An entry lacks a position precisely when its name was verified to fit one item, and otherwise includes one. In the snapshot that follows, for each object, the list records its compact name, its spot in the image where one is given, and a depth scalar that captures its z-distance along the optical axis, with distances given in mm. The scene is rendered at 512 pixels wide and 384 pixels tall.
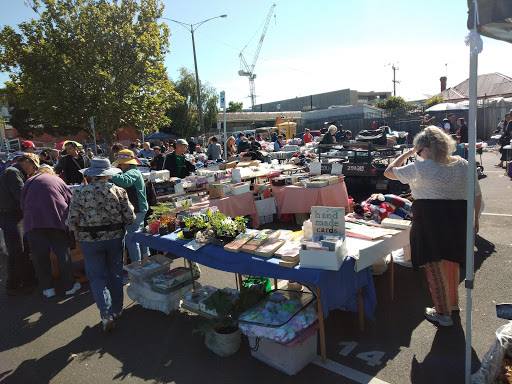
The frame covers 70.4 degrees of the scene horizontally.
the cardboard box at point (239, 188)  6426
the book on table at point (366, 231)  3285
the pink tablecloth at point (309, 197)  6547
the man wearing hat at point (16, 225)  4621
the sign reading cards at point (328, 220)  2973
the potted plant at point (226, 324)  2980
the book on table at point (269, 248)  2961
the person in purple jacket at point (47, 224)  4277
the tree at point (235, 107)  68638
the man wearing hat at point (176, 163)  6796
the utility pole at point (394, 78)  60556
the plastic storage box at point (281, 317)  2658
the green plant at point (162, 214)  4055
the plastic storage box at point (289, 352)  2703
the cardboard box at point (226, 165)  7898
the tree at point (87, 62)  13648
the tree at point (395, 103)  41000
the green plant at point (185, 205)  4748
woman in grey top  2990
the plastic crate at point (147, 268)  4008
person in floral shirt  3443
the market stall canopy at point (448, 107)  18897
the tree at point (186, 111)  33719
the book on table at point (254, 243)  3084
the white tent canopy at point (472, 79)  2059
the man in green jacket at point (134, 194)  4699
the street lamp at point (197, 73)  20453
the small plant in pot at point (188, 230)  3609
